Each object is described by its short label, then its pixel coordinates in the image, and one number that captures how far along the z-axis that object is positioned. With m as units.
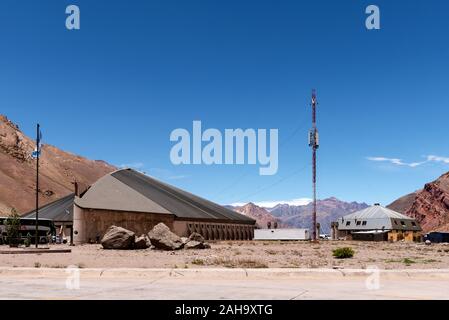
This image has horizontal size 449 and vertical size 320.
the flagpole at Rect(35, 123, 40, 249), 42.94
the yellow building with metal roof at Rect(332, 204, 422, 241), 130.25
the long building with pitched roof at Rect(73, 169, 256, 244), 64.31
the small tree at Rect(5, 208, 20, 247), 47.55
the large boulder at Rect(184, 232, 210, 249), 43.62
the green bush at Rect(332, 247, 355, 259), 30.73
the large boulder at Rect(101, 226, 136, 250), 41.84
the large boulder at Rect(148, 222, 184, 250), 40.59
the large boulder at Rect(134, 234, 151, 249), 42.62
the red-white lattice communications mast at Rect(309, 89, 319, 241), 84.94
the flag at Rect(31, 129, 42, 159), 43.53
